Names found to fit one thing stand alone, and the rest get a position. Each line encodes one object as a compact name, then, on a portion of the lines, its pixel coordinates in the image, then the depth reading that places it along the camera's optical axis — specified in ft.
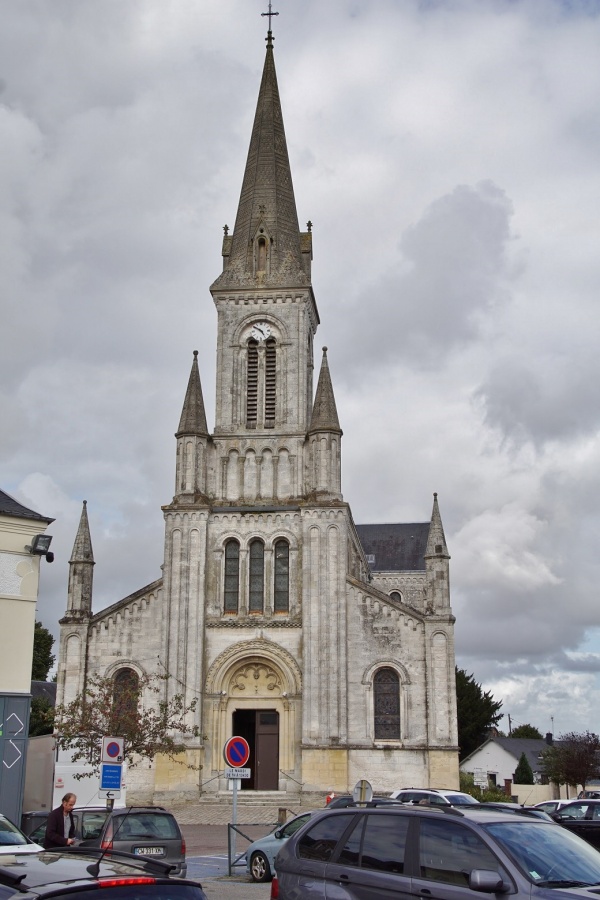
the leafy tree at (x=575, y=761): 186.70
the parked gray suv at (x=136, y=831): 51.08
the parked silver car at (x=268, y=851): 58.75
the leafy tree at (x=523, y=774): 207.72
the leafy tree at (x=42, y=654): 219.61
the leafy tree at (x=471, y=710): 216.74
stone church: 127.95
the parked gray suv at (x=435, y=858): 27.48
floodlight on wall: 76.59
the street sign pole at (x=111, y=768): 48.47
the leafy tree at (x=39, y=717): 177.06
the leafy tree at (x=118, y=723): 100.73
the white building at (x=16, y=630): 73.41
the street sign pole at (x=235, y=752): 62.75
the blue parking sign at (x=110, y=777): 48.62
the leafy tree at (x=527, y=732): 342.23
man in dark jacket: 42.73
